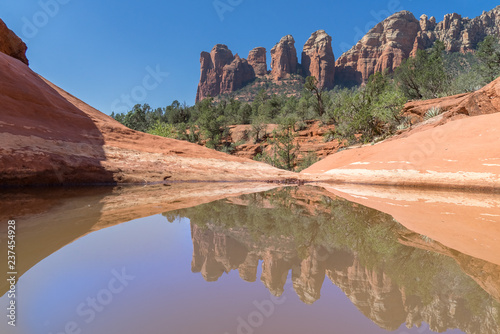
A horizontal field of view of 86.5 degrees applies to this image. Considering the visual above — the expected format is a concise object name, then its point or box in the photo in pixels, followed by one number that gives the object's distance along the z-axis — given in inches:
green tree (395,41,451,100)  1124.5
